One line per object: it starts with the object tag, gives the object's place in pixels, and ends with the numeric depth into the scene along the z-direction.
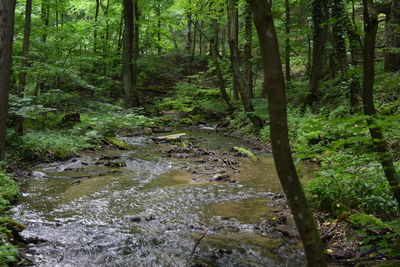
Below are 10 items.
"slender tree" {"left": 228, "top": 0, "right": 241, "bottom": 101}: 15.05
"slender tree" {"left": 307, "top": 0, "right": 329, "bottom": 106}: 13.53
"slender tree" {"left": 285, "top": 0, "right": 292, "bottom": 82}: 16.66
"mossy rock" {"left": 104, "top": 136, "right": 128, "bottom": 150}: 12.25
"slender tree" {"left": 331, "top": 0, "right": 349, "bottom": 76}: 10.41
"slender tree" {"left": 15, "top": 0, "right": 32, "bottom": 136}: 9.93
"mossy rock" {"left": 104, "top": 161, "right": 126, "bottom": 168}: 9.21
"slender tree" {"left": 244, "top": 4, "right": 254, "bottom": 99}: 16.06
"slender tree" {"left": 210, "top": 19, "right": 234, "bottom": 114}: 18.97
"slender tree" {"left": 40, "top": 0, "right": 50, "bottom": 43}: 15.06
